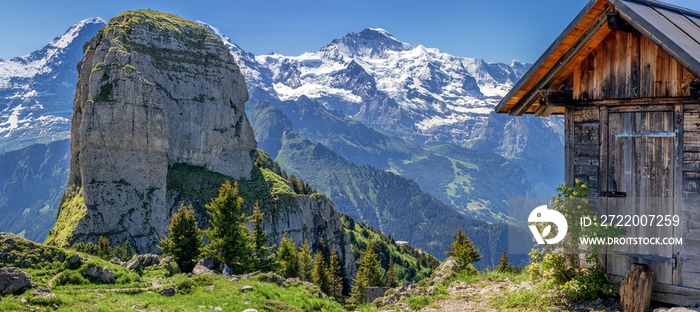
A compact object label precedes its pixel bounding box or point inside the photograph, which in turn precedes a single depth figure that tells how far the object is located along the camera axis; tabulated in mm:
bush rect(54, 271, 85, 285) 20762
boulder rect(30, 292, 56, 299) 17250
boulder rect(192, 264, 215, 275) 30050
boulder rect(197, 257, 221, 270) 34062
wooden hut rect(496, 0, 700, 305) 11344
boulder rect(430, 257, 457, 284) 21338
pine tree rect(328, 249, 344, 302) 71144
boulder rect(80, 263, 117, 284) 22281
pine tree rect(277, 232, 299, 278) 53909
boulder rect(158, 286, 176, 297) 21062
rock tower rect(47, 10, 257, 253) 112000
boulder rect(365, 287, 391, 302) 58338
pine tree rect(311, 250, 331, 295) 66625
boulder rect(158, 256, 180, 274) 31000
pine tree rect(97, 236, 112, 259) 74338
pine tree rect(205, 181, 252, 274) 40531
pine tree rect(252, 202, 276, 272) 45878
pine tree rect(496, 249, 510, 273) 22017
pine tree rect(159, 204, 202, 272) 41688
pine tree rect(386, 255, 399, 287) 105000
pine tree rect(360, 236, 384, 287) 76312
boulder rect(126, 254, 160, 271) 28266
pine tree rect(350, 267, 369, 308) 72631
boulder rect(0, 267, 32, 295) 16953
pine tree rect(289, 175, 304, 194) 187500
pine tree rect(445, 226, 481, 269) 25281
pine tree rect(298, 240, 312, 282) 60875
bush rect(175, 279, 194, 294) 22119
